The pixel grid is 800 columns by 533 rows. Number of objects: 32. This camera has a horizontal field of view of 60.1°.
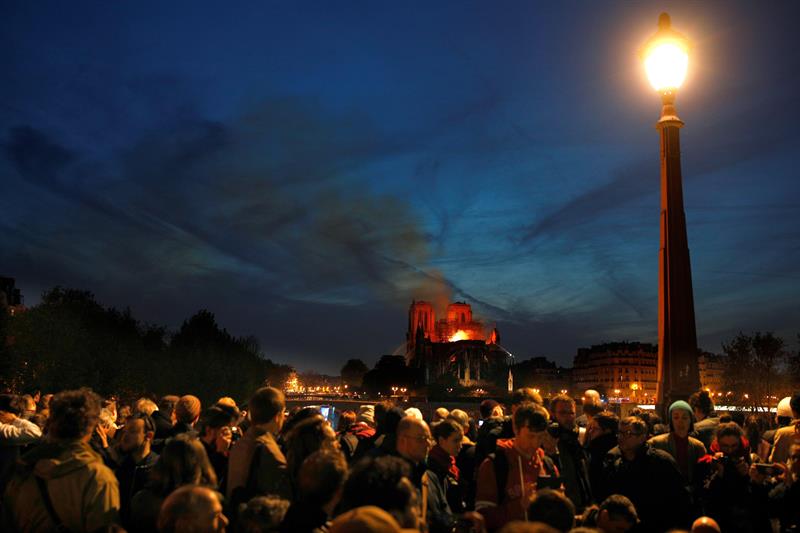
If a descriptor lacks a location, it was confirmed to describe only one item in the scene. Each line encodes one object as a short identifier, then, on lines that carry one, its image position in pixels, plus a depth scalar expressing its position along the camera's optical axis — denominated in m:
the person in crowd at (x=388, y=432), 6.38
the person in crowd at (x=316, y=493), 4.08
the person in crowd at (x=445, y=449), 7.10
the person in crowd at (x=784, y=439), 8.59
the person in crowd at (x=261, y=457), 5.63
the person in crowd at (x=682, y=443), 8.22
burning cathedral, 175.35
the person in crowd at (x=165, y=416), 9.34
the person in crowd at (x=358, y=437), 8.41
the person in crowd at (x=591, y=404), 9.39
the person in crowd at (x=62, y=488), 4.77
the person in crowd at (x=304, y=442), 5.58
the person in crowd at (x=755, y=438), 10.23
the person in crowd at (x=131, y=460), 7.15
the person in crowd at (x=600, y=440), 8.18
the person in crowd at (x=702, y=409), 9.70
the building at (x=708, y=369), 187.50
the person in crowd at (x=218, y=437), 7.25
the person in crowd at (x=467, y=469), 8.76
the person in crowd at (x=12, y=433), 8.69
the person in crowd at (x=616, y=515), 5.25
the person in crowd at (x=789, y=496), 6.32
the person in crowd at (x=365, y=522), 2.77
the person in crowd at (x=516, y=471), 6.14
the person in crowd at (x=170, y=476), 5.28
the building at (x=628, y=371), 197.12
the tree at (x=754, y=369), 53.47
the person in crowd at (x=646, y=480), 6.74
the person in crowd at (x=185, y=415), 8.27
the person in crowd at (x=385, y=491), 3.72
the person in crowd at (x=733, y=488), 6.89
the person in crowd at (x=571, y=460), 7.14
